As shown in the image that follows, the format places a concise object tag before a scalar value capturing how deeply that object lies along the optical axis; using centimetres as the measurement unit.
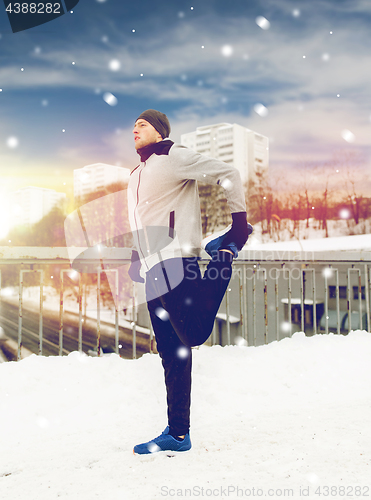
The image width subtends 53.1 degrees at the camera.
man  213
